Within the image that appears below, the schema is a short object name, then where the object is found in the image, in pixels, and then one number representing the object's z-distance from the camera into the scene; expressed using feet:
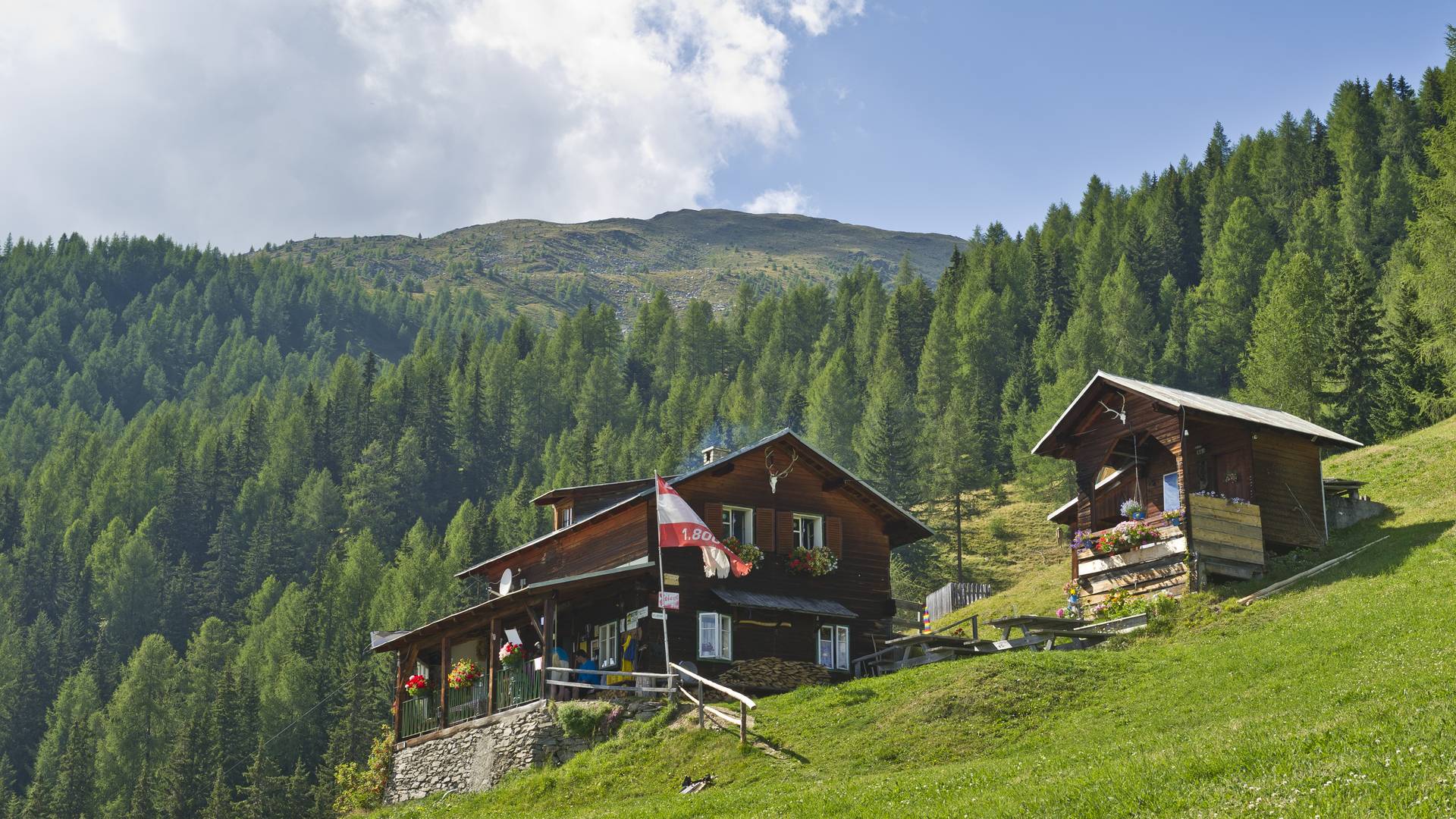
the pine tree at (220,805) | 238.89
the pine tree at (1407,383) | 202.69
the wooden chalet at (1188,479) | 125.90
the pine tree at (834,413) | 378.73
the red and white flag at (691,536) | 119.14
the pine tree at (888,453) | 312.50
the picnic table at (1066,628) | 120.37
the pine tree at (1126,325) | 343.87
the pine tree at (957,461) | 280.31
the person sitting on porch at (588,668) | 130.17
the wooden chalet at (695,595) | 129.29
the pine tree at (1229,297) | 346.54
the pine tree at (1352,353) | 226.79
